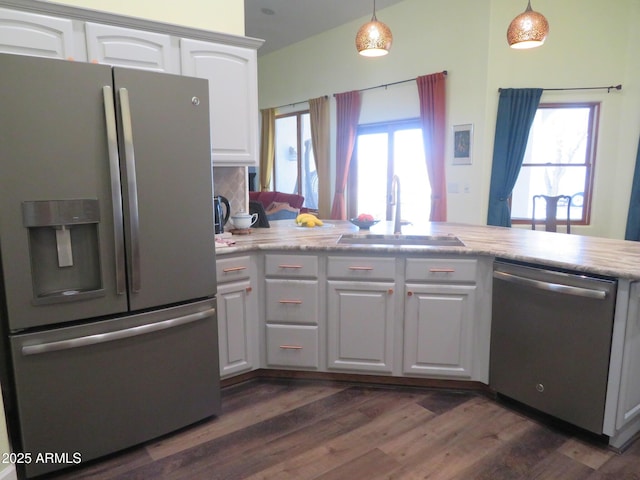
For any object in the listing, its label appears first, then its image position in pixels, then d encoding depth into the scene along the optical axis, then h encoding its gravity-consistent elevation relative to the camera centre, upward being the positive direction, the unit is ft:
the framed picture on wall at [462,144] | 16.83 +1.62
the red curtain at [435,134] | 17.38 +2.10
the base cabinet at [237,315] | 7.98 -2.58
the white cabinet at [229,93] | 8.59 +1.90
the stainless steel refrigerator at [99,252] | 5.33 -0.98
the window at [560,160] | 16.65 +0.97
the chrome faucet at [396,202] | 9.36 -0.41
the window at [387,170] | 19.25 +0.66
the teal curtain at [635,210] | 15.85 -0.97
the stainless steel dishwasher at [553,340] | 6.34 -2.53
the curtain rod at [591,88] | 15.80 +3.62
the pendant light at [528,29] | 9.46 +3.50
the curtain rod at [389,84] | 17.96 +4.54
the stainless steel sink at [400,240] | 8.85 -1.21
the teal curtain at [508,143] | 16.02 +1.57
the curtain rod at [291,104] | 24.06 +4.65
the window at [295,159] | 24.85 +1.48
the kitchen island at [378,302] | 7.86 -2.29
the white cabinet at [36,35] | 7.03 +2.52
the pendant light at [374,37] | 10.27 +3.57
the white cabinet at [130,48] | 7.70 +2.54
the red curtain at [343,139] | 21.03 +2.25
